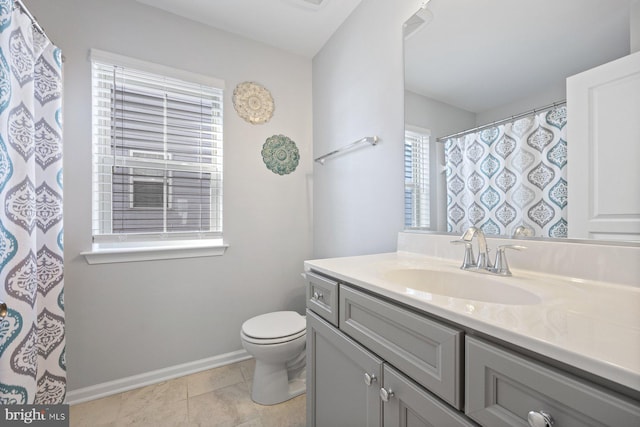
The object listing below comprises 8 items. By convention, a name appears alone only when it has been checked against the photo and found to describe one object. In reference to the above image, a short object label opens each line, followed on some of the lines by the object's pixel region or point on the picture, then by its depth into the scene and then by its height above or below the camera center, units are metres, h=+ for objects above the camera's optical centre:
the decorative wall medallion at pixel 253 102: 2.00 +0.88
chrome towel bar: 1.56 +0.45
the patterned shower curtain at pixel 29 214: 0.96 +0.00
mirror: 0.79 +0.57
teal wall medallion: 2.11 +0.50
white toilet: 1.46 -0.78
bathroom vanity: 0.38 -0.26
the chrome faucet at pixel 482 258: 0.87 -0.15
